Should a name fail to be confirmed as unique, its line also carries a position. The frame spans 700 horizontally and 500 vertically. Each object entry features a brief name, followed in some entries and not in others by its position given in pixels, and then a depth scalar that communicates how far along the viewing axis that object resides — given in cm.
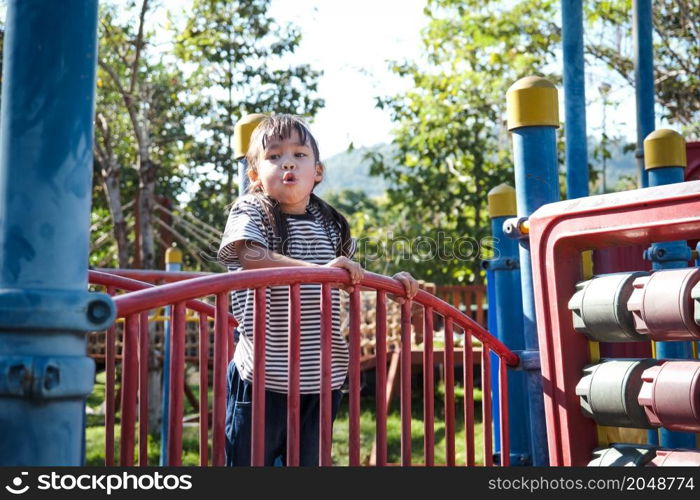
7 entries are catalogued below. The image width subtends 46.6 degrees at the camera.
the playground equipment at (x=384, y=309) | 118
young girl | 221
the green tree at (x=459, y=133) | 1023
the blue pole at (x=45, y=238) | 116
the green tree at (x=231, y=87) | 1077
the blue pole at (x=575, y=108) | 361
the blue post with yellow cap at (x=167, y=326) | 520
